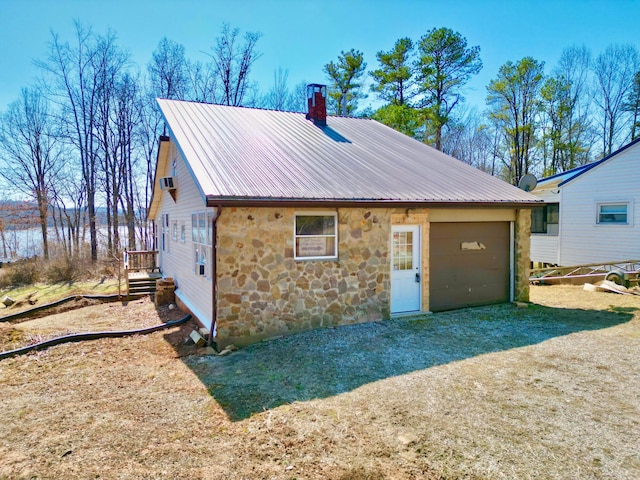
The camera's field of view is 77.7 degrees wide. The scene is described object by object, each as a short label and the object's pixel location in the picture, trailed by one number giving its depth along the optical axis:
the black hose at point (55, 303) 11.77
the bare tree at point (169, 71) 24.80
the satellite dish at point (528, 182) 14.95
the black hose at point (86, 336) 7.57
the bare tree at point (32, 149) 23.92
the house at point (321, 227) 7.19
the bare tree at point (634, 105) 25.47
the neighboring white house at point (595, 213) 14.09
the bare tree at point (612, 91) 26.67
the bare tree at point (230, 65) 25.09
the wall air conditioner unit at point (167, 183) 11.12
